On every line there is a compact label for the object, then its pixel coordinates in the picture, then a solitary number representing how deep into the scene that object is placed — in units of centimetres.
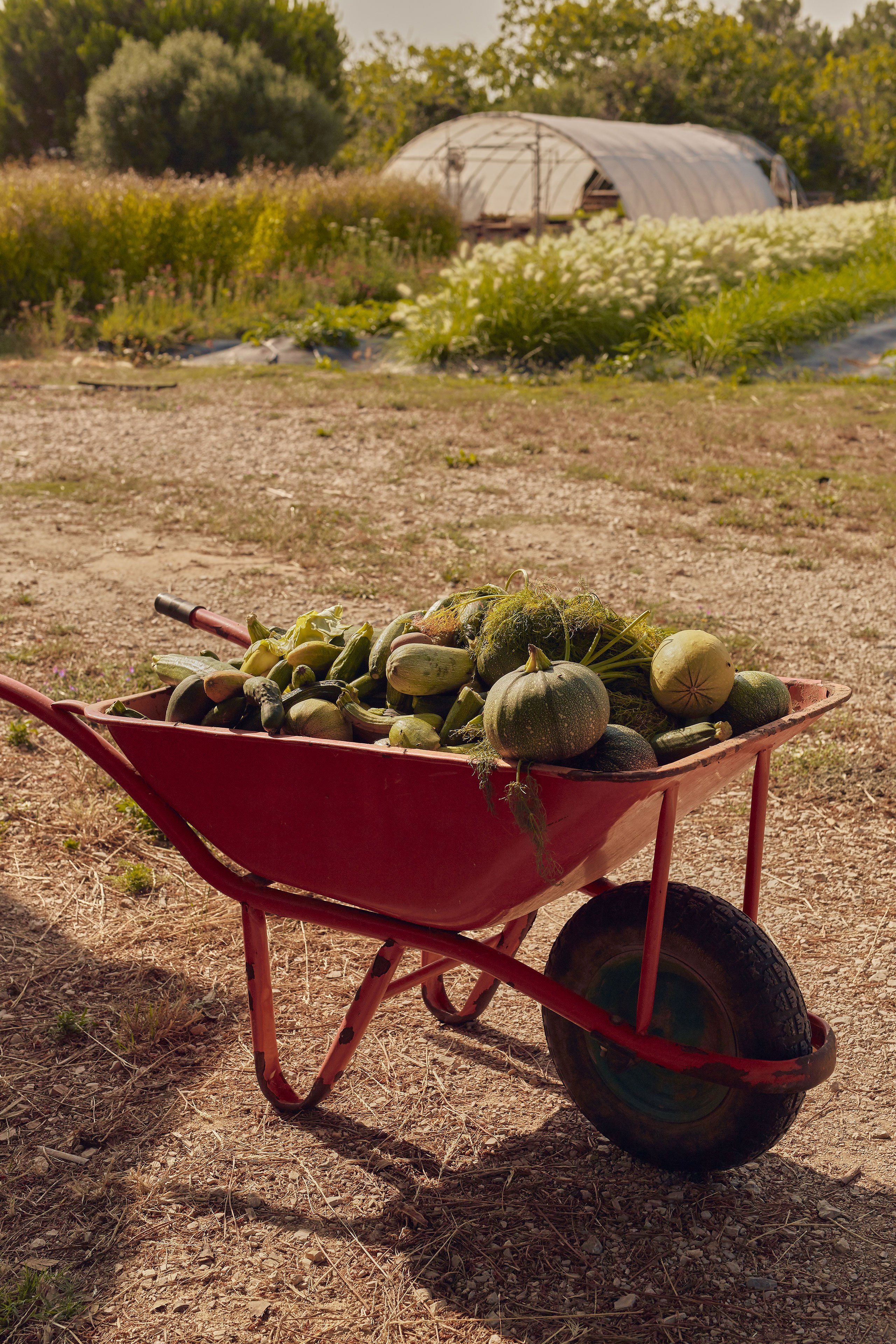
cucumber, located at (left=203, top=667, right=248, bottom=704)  195
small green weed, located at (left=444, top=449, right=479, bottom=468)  751
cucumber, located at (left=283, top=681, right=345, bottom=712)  196
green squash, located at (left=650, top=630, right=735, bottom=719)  173
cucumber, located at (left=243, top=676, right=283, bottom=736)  183
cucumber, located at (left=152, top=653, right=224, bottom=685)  211
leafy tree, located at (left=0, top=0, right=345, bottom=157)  2814
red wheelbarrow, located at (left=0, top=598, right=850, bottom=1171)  169
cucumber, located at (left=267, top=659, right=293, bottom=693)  205
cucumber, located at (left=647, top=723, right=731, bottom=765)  169
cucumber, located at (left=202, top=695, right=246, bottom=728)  196
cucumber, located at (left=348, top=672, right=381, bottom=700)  199
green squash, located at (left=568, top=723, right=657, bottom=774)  160
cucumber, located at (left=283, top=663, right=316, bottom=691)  199
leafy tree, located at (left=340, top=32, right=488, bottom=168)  3747
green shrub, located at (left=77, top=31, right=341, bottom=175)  2539
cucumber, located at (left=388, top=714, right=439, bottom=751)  173
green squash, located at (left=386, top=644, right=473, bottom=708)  184
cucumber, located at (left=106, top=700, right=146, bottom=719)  201
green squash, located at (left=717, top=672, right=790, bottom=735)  180
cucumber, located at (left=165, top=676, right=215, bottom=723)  199
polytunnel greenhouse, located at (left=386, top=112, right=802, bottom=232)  2014
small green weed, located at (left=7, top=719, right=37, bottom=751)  375
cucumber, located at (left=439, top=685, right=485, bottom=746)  178
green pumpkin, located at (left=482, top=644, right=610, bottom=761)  154
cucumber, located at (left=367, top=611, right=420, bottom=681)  198
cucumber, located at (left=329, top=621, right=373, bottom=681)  204
